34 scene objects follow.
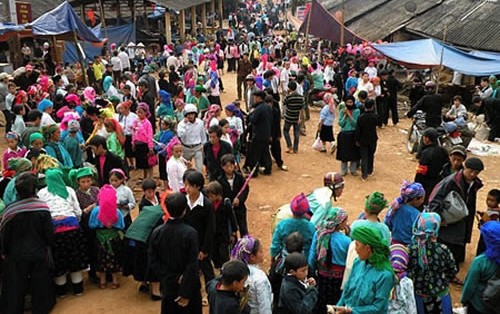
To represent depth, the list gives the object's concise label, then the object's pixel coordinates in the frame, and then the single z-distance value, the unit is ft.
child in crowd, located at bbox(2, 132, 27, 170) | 21.85
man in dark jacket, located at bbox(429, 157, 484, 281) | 17.89
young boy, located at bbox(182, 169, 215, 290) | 15.58
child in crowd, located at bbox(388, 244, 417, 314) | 11.78
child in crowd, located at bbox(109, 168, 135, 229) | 18.49
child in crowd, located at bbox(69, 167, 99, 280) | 17.84
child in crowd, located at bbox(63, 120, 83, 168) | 23.26
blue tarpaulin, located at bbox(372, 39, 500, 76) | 41.27
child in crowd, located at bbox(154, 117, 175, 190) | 26.37
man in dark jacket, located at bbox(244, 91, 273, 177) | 29.01
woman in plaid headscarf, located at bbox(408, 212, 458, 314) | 12.89
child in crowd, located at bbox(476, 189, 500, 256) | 16.92
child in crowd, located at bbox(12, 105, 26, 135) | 28.53
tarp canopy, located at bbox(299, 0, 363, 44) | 57.82
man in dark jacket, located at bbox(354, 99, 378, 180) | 28.73
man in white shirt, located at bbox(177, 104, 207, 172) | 25.53
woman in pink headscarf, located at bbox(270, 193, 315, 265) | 14.85
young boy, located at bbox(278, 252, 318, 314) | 11.79
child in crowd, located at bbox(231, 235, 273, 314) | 11.86
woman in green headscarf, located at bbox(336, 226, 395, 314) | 11.32
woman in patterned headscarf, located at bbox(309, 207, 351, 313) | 13.53
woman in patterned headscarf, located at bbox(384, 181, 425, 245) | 15.47
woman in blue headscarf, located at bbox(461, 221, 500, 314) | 12.75
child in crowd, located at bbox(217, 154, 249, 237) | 19.30
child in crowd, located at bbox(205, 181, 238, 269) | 17.17
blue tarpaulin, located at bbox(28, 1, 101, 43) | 40.22
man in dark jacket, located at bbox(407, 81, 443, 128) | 34.50
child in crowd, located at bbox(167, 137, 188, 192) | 21.23
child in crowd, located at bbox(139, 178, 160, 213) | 18.10
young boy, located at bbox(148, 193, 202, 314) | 13.20
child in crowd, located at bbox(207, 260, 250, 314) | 11.06
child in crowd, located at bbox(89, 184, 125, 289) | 17.25
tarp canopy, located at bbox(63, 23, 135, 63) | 62.36
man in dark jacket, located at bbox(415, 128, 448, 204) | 20.77
